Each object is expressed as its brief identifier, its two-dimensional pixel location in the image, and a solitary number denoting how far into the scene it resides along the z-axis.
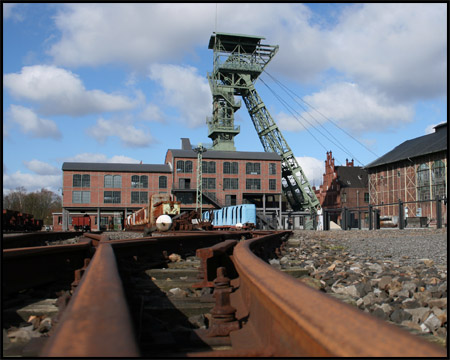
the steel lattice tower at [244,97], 64.00
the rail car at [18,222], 30.98
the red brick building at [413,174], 45.81
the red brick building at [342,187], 74.69
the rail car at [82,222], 41.17
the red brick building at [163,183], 56.94
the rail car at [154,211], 22.98
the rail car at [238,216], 28.50
